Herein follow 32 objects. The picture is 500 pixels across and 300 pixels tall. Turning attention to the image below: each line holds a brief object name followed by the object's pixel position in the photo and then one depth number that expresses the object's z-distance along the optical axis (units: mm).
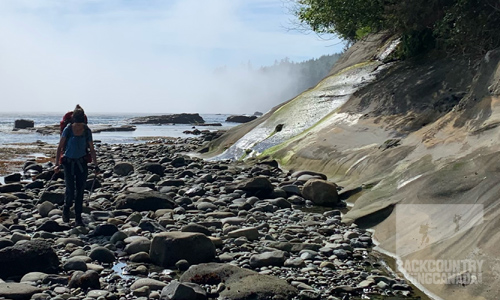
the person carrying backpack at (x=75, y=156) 11023
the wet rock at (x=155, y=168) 20125
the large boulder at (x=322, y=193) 13109
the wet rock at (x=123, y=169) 20844
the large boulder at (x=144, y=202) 12680
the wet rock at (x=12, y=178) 19281
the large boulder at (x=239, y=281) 6633
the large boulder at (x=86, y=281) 7117
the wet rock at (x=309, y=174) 15837
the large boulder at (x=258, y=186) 14047
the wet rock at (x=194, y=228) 9704
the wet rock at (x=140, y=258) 8508
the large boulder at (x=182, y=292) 6609
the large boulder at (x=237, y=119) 108725
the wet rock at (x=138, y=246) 8875
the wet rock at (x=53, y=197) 13516
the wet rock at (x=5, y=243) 8689
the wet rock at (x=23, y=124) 77688
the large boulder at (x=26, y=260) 7691
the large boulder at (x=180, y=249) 8273
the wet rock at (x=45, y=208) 12215
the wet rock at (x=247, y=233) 9820
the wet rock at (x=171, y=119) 107312
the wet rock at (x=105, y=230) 10102
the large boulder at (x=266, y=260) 8146
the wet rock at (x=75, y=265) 7910
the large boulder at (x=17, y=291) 6539
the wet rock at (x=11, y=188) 16141
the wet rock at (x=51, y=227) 10414
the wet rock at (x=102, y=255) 8469
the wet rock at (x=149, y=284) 7074
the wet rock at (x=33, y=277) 7374
